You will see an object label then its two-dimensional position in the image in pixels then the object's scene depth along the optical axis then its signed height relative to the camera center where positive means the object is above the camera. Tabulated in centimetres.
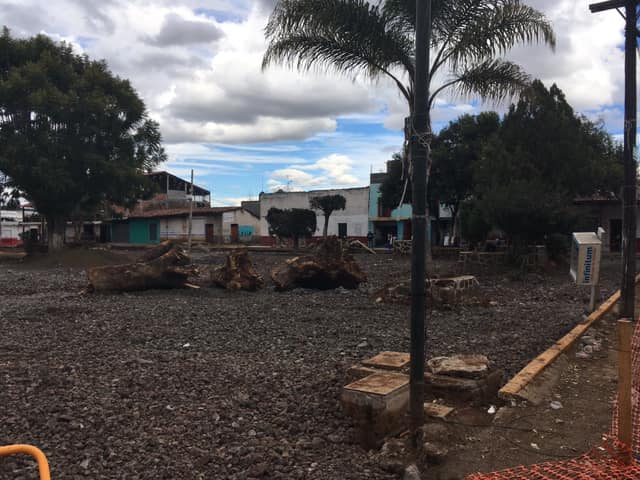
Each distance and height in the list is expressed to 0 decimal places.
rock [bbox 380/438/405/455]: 399 -152
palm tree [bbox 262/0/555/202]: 1175 +418
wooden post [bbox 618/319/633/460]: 343 -93
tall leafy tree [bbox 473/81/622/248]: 1678 +203
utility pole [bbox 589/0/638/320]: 890 +125
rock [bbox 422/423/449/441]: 411 -146
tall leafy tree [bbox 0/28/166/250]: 2342 +447
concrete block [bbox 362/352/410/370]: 502 -117
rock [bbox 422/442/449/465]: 381 -149
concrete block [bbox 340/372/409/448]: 414 -130
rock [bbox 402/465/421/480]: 352 -150
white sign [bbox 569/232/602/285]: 977 -47
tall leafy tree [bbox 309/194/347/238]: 3684 +188
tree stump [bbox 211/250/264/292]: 1383 -108
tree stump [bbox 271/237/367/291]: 1368 -94
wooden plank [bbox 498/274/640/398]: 516 -140
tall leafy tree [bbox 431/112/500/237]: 2889 +410
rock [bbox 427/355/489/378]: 514 -125
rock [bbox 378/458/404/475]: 374 -156
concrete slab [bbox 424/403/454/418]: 459 -146
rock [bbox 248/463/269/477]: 372 -157
